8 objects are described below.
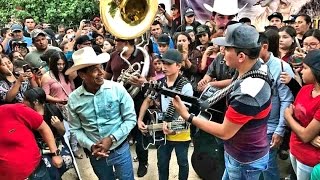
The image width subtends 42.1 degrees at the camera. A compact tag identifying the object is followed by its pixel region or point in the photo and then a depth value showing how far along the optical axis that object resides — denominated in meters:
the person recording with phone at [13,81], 4.66
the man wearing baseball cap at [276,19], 6.92
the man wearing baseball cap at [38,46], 6.22
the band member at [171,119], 4.33
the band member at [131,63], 5.22
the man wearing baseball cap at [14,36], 7.60
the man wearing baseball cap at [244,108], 2.82
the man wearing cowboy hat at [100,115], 3.64
